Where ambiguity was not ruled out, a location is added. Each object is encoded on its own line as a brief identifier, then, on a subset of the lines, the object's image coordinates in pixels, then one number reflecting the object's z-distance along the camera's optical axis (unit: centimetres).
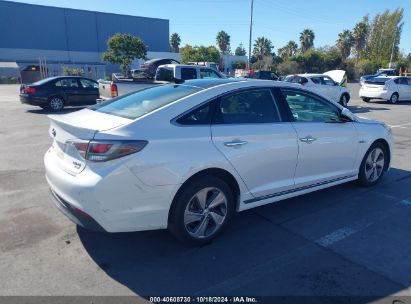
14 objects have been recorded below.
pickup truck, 1241
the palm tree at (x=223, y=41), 9188
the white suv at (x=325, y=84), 1711
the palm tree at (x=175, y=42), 9823
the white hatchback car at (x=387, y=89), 1952
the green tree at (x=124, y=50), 4394
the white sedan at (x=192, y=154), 318
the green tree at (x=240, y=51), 10612
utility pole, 3364
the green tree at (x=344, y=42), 7769
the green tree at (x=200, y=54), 6625
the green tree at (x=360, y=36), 7659
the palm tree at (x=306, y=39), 7981
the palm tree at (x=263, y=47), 8238
